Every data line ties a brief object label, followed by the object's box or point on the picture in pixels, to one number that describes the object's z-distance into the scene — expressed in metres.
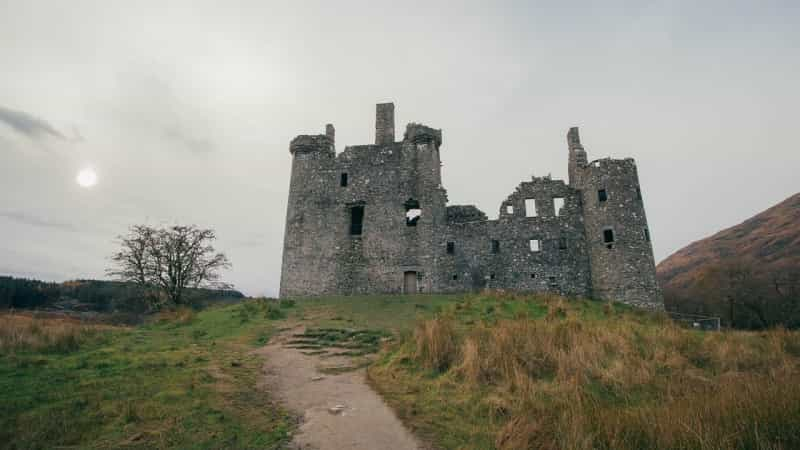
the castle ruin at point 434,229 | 24.23
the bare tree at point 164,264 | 26.19
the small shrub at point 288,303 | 20.19
